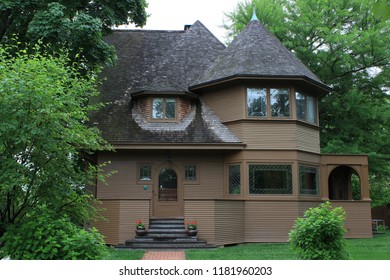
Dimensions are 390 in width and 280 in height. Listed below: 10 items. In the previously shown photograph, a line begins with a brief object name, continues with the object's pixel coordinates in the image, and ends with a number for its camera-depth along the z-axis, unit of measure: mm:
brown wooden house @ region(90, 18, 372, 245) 15039
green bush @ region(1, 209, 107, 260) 5773
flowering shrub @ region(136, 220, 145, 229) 13994
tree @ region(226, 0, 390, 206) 20297
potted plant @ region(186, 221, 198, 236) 13828
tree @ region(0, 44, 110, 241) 6312
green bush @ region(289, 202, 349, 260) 8156
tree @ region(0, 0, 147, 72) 13742
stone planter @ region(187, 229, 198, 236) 13805
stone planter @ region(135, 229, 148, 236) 13914
